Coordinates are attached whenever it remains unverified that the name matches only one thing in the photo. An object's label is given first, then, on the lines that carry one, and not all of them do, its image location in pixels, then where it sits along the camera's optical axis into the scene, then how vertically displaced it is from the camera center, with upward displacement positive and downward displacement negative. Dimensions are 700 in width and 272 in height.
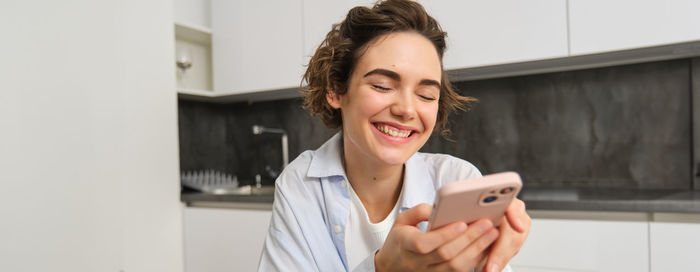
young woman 0.93 -0.05
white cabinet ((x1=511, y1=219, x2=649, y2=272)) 1.47 -0.40
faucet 2.63 -0.07
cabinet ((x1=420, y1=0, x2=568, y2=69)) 1.73 +0.37
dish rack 2.37 -0.25
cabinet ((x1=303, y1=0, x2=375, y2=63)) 2.12 +0.52
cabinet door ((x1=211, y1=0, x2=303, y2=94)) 2.25 +0.44
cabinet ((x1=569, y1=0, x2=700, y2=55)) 1.55 +0.34
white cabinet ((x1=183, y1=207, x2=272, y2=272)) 2.08 -0.48
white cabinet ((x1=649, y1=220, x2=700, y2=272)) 1.41 -0.37
